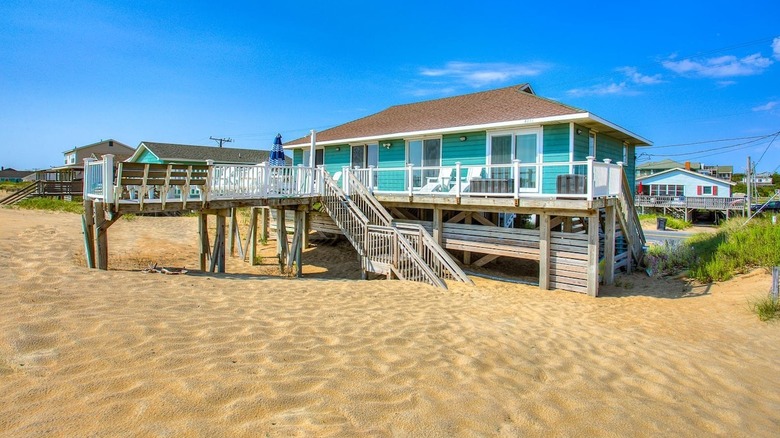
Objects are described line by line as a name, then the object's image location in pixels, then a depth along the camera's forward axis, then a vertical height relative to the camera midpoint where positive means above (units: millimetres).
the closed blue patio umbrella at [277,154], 14748 +1849
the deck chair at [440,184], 14391 +756
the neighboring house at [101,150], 49312 +6495
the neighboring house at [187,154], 35125 +4536
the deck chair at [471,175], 13978 +1041
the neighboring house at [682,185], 47656 +2575
